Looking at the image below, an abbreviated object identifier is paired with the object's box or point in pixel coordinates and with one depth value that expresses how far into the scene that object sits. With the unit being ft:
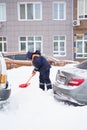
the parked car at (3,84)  11.16
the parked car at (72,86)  11.42
